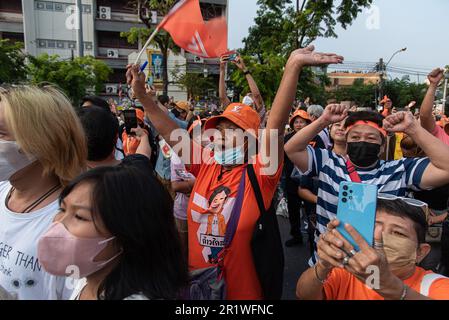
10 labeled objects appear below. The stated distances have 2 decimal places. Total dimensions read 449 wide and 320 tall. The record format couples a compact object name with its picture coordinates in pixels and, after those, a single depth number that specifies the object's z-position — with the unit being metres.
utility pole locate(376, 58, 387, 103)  33.00
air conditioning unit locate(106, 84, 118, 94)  33.31
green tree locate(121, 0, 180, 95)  14.89
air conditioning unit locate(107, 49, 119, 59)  33.56
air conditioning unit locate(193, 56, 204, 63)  35.47
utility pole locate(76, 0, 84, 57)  11.39
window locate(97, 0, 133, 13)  33.44
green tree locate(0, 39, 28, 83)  12.96
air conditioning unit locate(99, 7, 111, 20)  32.81
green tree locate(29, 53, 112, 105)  18.16
